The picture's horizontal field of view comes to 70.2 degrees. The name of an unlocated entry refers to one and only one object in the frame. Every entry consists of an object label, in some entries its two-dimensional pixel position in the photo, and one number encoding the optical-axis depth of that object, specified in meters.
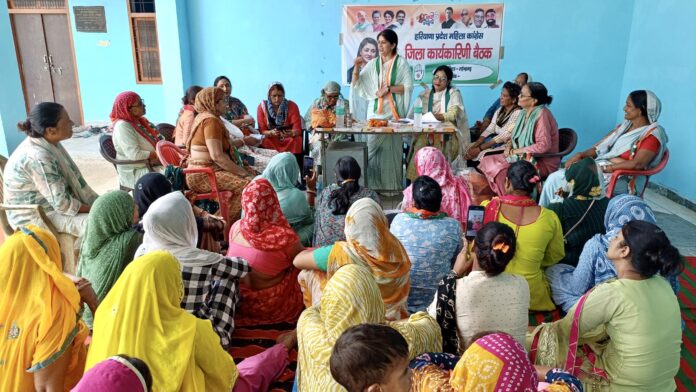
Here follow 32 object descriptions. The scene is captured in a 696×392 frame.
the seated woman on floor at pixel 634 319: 1.82
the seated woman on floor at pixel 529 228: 2.84
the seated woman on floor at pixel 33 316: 1.84
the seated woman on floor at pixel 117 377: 1.23
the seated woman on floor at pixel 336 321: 1.62
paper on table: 5.27
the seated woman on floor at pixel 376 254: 2.25
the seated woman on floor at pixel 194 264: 2.34
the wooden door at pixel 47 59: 8.59
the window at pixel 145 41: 8.16
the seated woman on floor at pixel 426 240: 2.68
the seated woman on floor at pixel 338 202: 3.16
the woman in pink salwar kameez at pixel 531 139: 4.77
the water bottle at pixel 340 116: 5.07
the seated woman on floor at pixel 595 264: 2.76
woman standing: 5.59
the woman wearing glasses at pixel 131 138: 4.25
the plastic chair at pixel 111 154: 4.27
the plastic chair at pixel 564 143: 4.77
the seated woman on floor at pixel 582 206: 3.11
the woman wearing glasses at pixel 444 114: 5.30
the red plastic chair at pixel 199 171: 3.93
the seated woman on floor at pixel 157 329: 1.64
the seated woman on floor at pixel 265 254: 2.77
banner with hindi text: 6.89
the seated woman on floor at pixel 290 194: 3.59
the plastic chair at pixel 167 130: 5.31
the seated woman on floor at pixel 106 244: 2.42
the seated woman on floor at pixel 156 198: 2.97
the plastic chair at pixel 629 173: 4.22
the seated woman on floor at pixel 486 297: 1.93
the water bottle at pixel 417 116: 5.09
